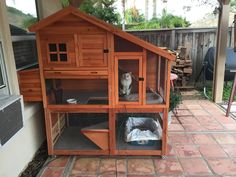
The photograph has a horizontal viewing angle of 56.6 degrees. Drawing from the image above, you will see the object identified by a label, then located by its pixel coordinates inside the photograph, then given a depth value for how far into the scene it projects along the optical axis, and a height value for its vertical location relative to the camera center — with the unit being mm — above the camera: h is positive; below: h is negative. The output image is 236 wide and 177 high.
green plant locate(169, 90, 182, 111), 2700 -704
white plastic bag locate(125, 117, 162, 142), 2258 -927
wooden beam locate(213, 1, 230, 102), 3568 -188
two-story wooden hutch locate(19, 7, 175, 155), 1940 -305
